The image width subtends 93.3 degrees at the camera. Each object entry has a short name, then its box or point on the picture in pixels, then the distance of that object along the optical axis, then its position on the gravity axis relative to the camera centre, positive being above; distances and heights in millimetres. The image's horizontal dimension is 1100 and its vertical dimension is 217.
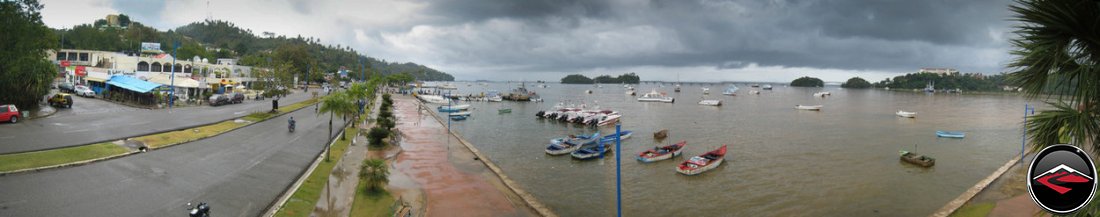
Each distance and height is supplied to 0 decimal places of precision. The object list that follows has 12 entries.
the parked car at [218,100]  52281 -1617
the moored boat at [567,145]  42156 -4049
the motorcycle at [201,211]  14922 -3693
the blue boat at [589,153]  40000 -4384
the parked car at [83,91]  52125 -1206
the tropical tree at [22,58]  36344 +1460
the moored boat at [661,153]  39594 -4231
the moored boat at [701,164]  35031 -4390
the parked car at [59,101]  40938 -1756
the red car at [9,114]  31206 -2236
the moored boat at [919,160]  39125 -3965
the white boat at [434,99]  106188 -1578
